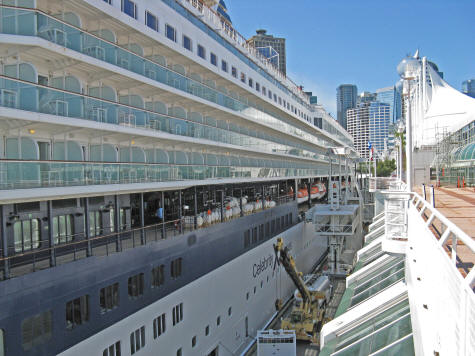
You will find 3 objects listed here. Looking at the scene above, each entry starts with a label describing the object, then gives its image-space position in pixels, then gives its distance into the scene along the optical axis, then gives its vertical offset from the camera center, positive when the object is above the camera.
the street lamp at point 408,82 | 10.09 +2.35
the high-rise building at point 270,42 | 183.95 +63.19
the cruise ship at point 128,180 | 9.09 -0.25
